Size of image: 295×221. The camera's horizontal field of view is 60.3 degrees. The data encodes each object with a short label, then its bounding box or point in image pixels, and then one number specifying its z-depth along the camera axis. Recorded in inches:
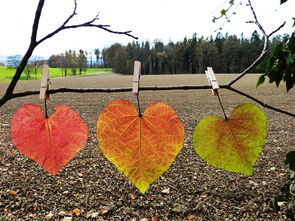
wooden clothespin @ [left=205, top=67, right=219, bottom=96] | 13.0
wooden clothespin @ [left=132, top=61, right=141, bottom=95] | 12.6
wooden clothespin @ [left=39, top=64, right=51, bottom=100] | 12.9
